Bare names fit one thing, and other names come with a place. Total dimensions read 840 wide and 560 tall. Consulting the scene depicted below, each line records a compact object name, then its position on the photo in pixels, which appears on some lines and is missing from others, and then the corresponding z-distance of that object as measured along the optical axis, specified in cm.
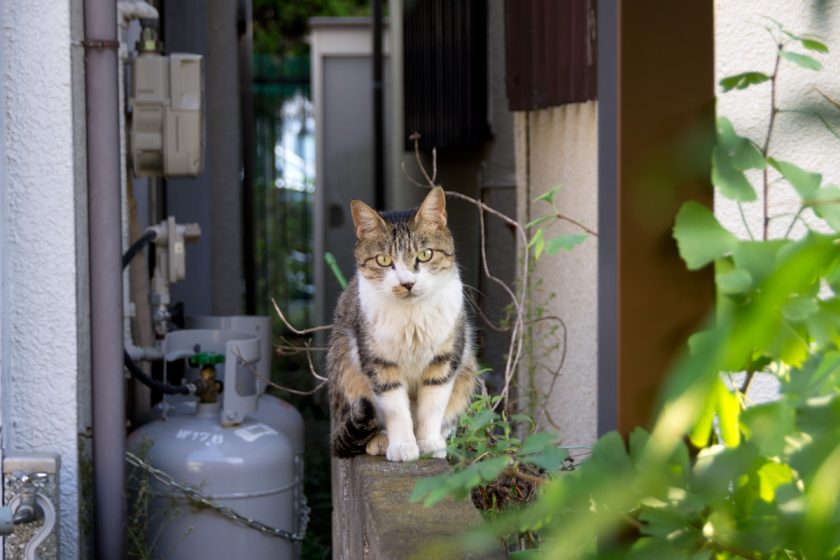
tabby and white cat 281
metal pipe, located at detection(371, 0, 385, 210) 926
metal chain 391
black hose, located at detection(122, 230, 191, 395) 408
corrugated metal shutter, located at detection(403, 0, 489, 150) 591
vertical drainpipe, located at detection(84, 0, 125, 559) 357
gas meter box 440
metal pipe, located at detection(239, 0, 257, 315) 859
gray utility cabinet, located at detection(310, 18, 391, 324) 989
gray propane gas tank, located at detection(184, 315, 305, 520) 450
